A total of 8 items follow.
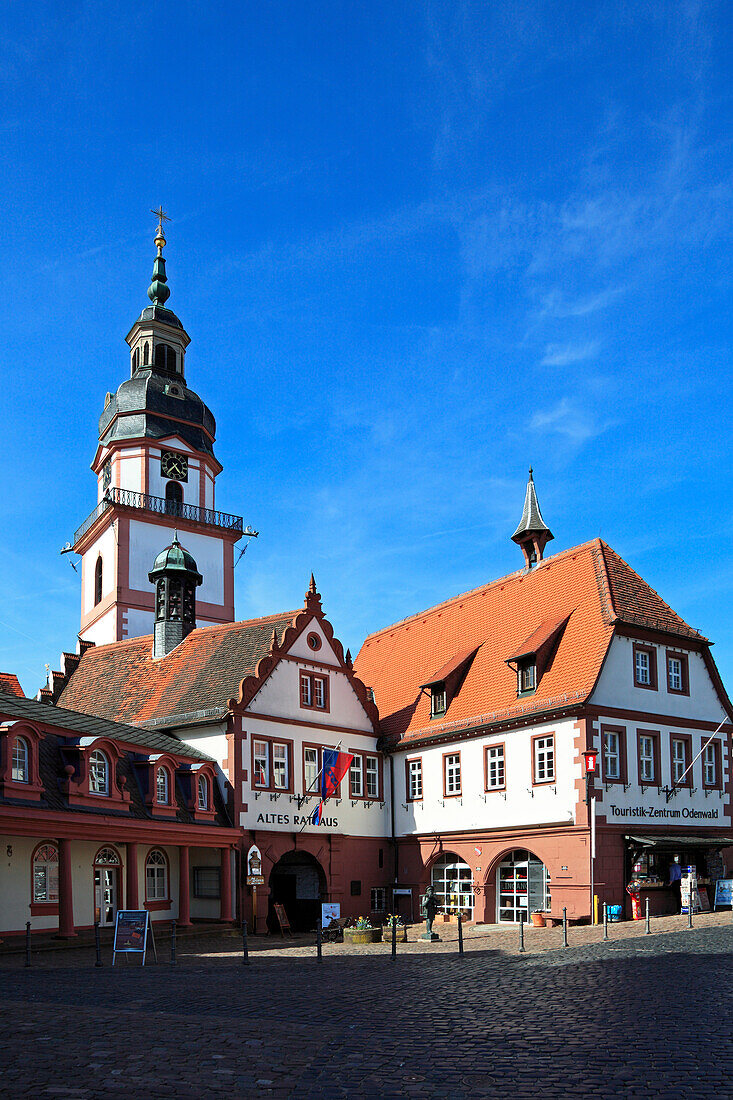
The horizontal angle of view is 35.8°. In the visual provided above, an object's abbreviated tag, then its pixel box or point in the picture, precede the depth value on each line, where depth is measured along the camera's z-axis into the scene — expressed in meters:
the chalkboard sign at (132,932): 22.83
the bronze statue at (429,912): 29.87
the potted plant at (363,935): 29.78
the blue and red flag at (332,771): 37.44
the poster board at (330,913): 31.20
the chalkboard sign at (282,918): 36.34
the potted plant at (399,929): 26.36
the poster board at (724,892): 34.16
